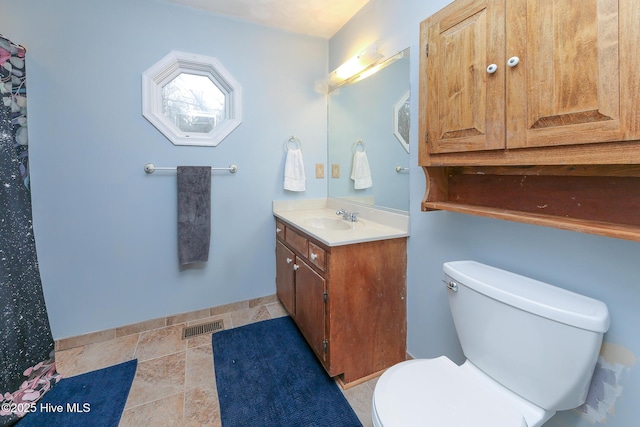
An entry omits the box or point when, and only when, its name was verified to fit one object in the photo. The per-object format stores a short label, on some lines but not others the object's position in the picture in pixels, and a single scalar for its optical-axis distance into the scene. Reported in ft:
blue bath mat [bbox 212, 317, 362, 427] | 4.27
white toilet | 2.62
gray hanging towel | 6.44
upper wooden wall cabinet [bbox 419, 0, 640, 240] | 2.22
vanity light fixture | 5.77
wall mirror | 5.37
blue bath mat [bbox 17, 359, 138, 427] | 4.23
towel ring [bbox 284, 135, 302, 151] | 7.57
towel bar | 6.21
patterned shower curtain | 4.24
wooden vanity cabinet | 4.69
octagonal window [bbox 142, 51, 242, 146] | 6.21
